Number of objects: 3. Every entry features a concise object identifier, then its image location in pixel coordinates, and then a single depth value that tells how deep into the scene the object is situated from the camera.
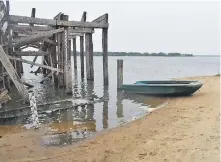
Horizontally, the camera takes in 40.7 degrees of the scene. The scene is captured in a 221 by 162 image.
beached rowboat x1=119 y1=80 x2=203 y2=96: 13.09
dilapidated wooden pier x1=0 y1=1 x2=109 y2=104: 11.06
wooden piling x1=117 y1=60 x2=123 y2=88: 15.89
